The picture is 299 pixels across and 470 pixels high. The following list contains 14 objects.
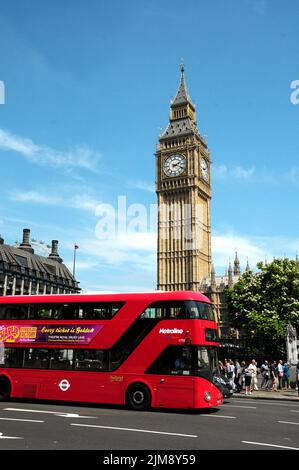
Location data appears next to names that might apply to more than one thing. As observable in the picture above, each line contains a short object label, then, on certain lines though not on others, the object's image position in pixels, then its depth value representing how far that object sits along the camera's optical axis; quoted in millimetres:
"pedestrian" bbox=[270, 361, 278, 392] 29695
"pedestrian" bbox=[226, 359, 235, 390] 28075
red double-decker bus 17000
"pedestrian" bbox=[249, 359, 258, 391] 27422
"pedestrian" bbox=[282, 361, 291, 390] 31109
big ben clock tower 106062
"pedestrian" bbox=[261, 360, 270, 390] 31234
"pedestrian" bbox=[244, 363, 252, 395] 27044
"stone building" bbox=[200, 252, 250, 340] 104625
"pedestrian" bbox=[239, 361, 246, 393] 29045
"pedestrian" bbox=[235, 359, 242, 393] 28559
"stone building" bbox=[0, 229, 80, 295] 96250
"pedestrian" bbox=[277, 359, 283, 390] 30452
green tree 53438
